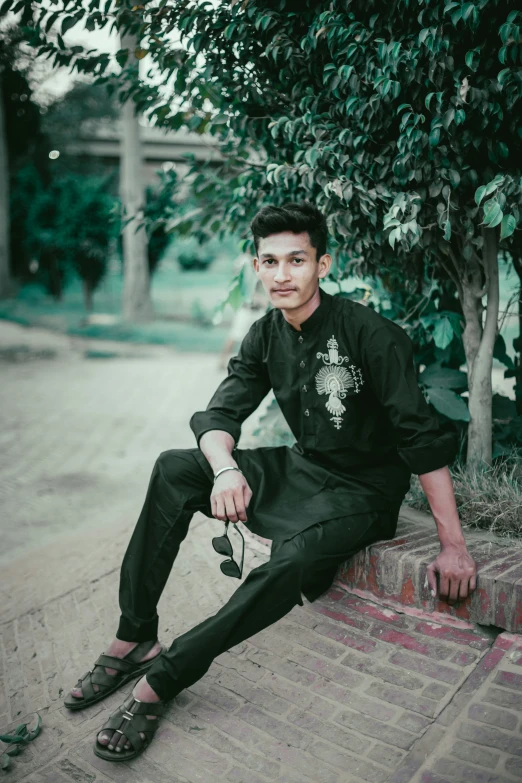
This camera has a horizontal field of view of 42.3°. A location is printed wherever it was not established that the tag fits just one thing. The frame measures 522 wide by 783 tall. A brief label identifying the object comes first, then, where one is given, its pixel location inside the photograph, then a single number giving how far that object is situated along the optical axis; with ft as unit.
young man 7.58
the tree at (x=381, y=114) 8.48
